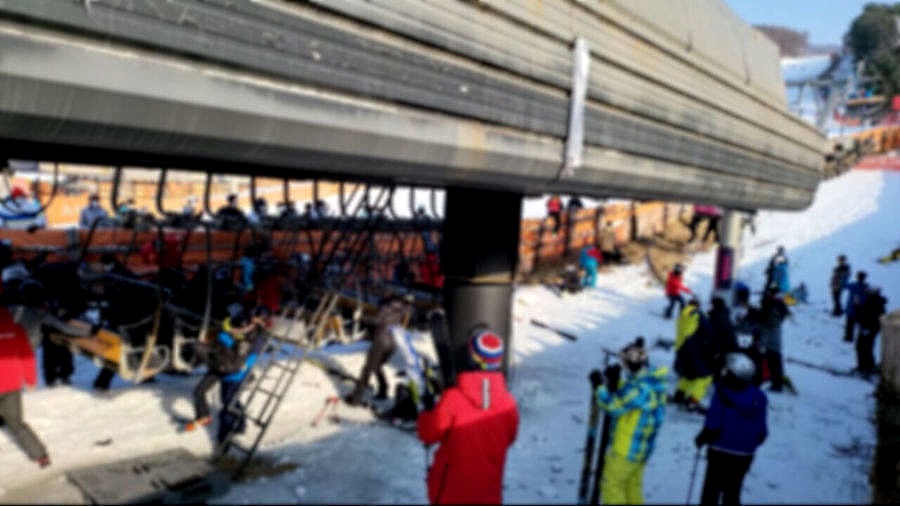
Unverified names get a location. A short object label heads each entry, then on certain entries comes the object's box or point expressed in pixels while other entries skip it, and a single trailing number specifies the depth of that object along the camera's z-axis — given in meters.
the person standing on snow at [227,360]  6.45
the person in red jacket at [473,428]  3.36
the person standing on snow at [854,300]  11.26
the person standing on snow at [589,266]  15.42
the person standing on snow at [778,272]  13.68
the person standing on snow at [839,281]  13.91
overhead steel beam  1.35
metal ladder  6.10
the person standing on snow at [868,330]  9.85
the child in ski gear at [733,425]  4.39
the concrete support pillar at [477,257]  4.11
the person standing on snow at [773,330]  8.63
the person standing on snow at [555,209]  16.45
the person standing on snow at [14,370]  4.48
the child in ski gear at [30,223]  9.34
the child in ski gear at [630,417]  4.48
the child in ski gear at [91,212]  10.70
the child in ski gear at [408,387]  7.13
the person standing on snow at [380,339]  7.71
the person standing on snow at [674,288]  12.75
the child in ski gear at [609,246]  18.44
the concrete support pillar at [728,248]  13.34
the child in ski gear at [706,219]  18.26
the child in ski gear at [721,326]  7.43
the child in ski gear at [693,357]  7.56
